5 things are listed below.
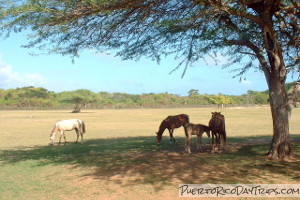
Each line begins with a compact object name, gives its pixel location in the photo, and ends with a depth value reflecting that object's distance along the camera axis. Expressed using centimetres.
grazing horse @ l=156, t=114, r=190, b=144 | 1588
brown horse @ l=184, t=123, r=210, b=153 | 1146
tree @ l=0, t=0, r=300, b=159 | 808
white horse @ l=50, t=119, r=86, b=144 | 1682
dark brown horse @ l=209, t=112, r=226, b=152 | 1134
